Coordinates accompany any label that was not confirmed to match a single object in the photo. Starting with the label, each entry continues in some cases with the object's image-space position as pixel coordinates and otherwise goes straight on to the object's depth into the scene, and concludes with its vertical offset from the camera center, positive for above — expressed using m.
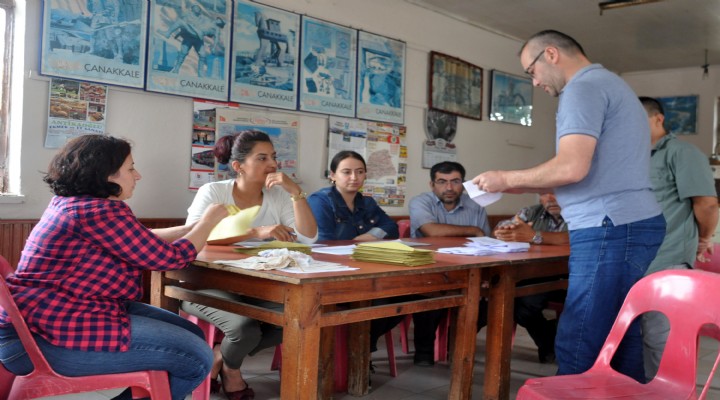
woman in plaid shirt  1.76 -0.26
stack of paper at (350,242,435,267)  2.26 -0.19
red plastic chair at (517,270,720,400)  1.81 -0.38
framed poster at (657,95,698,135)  7.56 +1.15
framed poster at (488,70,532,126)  6.28 +1.06
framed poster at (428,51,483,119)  5.60 +1.03
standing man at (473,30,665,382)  1.96 +0.03
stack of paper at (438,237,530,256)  2.80 -0.19
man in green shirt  2.76 +0.03
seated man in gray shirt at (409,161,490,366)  3.95 -0.04
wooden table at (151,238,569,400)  1.92 -0.35
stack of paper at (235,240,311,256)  2.42 -0.19
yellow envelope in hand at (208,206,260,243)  2.42 -0.11
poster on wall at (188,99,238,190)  3.99 +0.30
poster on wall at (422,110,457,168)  5.59 +0.56
